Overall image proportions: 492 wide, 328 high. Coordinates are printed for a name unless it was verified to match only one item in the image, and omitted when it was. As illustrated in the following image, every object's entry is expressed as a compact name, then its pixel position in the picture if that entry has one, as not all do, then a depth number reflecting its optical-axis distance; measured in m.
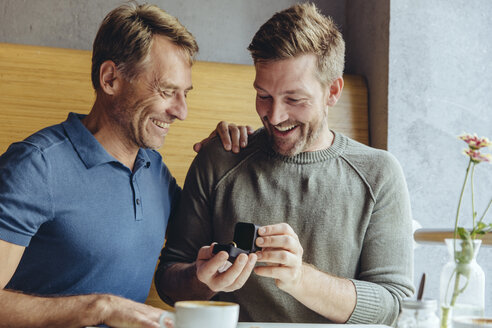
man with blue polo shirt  1.03
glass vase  0.83
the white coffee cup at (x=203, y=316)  0.71
